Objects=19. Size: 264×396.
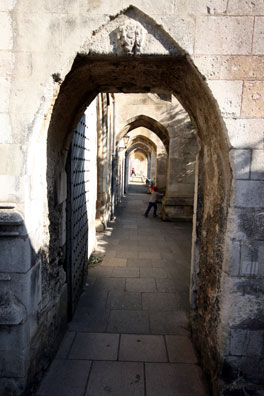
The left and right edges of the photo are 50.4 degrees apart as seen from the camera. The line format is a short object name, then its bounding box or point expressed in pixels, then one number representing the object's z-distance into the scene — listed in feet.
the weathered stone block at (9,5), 6.92
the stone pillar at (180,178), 32.86
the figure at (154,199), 35.09
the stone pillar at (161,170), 43.83
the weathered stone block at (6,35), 6.96
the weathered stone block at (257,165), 7.09
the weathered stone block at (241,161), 7.08
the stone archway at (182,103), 7.07
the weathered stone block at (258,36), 6.84
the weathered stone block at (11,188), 7.00
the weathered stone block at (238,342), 7.49
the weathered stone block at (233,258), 7.34
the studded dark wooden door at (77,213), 11.34
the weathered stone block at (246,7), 6.83
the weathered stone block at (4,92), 7.00
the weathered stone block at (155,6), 6.86
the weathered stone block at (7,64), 7.00
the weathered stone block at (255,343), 7.52
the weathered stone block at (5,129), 7.02
